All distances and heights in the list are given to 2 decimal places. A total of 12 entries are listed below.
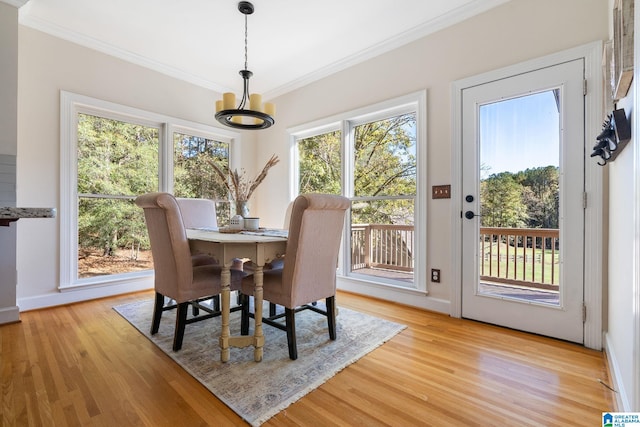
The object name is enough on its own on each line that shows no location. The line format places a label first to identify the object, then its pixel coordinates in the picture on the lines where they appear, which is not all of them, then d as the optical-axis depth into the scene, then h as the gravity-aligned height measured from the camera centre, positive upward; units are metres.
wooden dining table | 1.83 -0.32
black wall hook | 1.25 +0.37
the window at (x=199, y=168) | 3.89 +0.60
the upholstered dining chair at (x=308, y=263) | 1.81 -0.33
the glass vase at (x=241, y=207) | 2.47 +0.05
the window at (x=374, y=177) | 3.13 +0.44
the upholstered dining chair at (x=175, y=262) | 1.89 -0.34
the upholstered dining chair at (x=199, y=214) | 2.90 -0.01
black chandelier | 2.34 +0.86
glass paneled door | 2.12 +0.10
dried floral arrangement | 2.27 +0.20
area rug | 1.48 -0.91
